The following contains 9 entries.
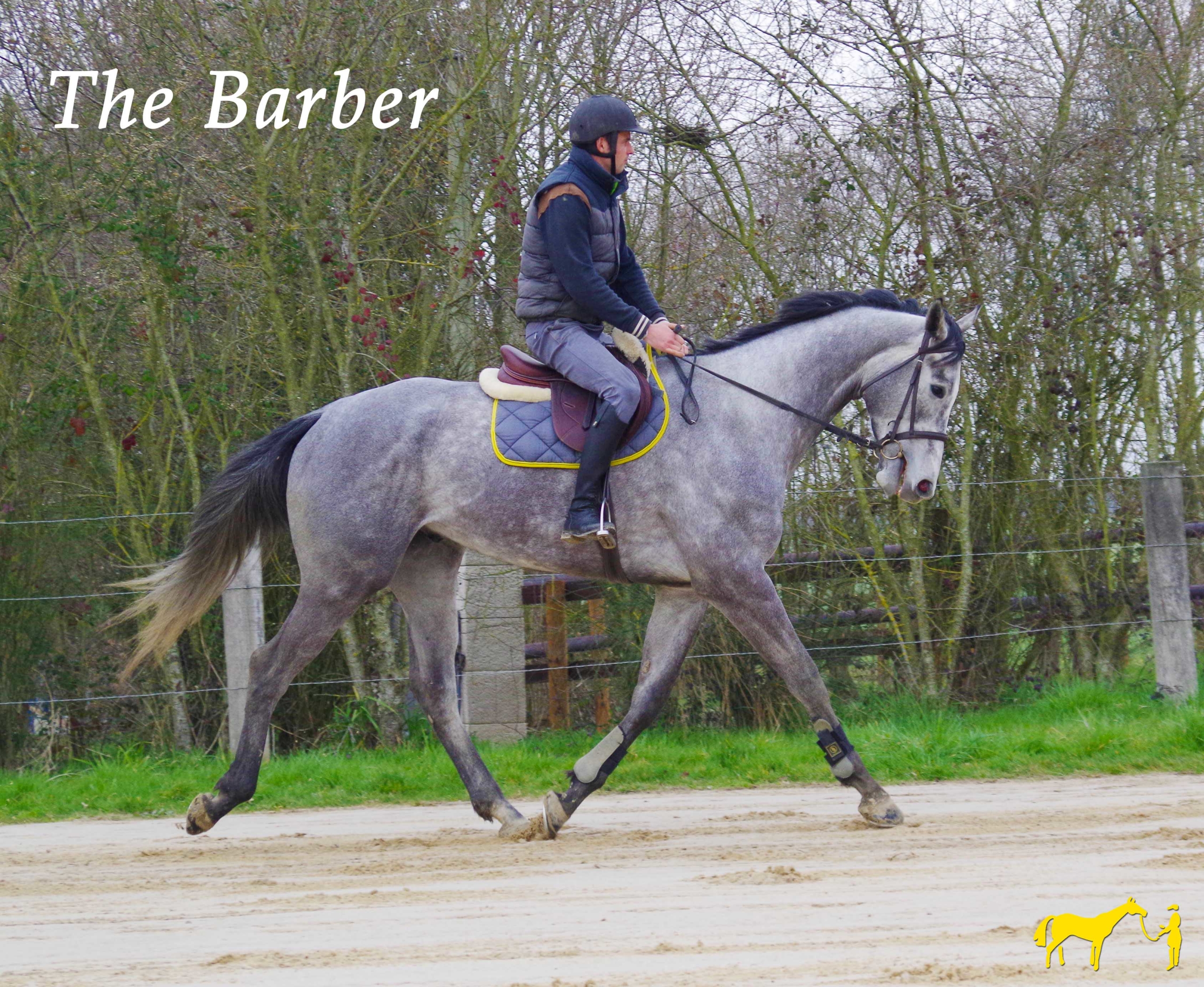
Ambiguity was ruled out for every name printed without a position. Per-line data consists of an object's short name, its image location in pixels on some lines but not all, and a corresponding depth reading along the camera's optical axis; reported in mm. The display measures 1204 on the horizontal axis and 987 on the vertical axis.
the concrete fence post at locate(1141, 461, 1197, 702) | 15234
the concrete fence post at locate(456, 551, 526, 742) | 15852
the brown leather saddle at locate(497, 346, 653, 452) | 10844
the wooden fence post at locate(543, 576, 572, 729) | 16328
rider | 10617
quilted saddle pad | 10875
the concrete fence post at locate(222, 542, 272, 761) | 14297
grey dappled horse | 10734
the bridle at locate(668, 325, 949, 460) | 10828
